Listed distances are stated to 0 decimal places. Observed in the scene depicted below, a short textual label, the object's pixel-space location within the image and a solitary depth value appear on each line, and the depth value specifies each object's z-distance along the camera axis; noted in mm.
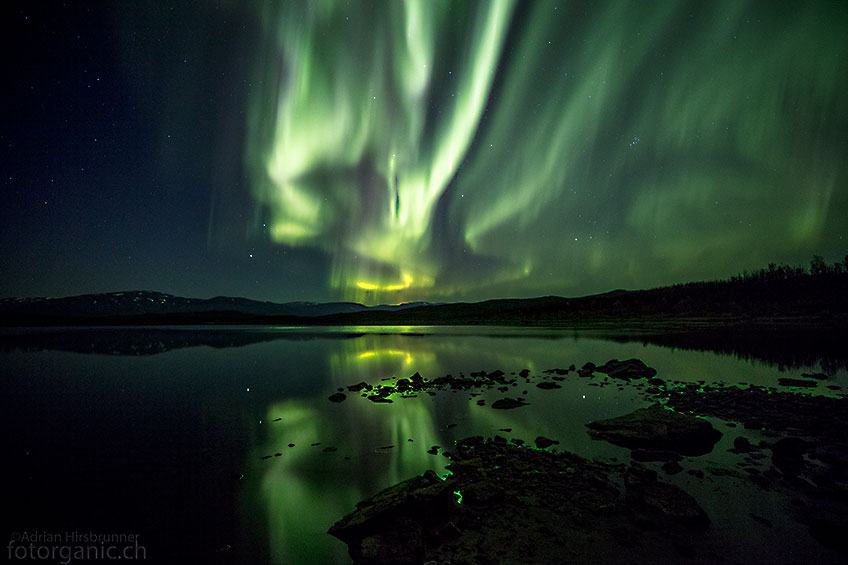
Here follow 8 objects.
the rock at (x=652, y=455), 10023
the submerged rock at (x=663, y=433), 10852
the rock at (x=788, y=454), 9047
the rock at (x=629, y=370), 23542
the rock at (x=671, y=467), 9180
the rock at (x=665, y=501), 6863
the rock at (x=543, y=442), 11410
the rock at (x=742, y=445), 10430
